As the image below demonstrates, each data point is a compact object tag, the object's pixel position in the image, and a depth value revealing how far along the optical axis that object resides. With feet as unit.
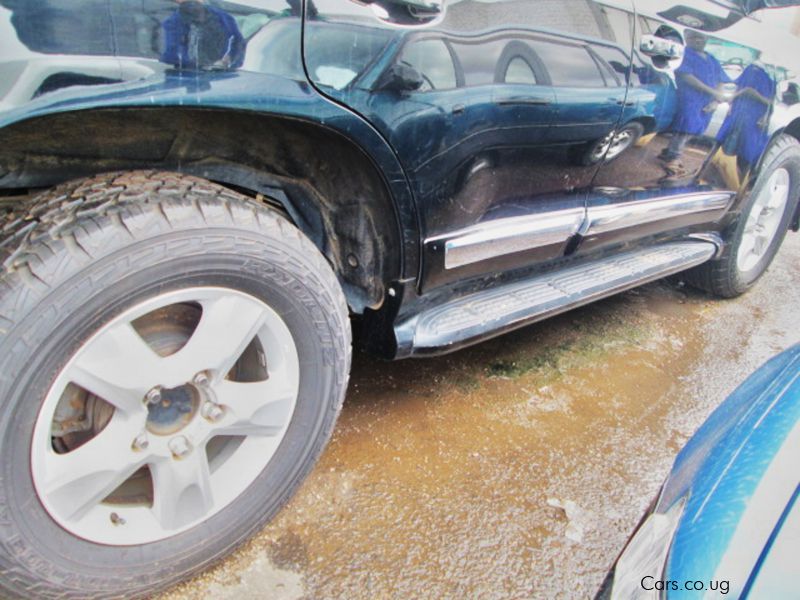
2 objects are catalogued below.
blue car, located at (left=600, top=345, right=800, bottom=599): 2.44
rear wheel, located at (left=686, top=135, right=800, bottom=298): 10.05
